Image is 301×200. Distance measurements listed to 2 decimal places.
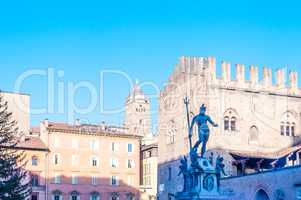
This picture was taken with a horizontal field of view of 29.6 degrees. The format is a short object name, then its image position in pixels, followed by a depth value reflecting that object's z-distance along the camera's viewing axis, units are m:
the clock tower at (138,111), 118.50
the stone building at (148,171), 66.69
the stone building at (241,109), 43.97
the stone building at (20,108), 63.06
